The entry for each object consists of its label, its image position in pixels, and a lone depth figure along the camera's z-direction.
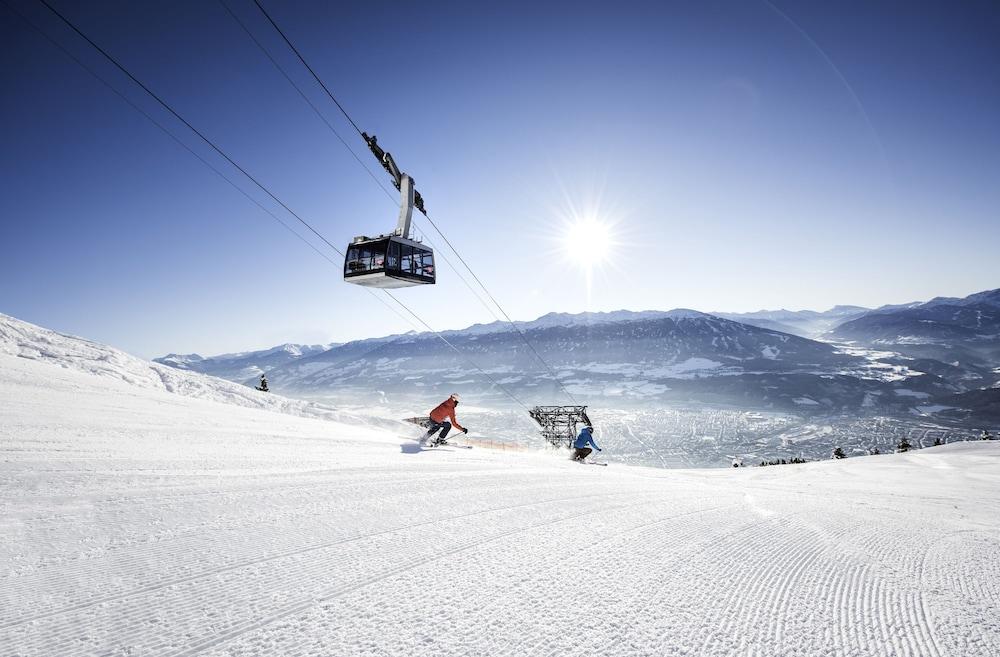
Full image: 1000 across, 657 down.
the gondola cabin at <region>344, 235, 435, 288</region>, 19.64
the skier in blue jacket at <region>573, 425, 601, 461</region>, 15.29
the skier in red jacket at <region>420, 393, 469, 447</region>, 11.70
